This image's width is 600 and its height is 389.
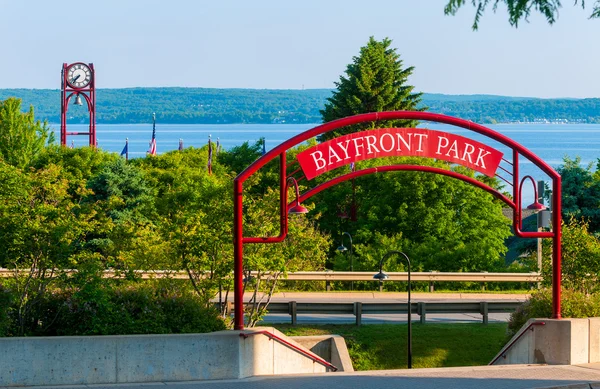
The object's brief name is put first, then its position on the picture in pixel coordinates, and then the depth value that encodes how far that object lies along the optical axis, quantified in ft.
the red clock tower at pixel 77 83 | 288.80
